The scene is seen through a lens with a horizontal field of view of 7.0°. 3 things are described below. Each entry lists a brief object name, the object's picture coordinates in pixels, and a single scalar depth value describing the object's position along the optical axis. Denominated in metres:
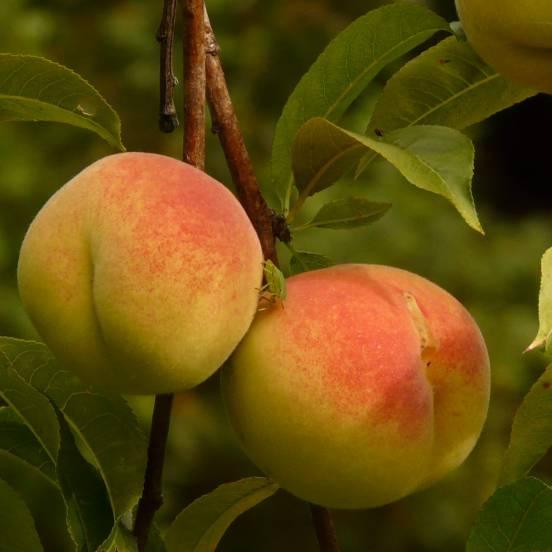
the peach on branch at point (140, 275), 1.15
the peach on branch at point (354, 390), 1.17
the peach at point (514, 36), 1.17
